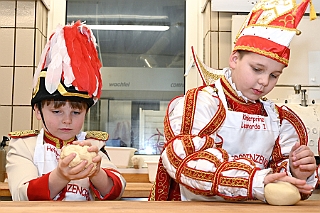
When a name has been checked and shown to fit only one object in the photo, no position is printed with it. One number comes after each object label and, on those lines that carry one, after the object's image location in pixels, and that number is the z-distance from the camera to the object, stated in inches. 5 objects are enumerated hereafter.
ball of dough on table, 36.5
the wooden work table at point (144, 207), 31.5
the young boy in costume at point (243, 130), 38.8
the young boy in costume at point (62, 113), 49.2
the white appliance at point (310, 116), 75.2
